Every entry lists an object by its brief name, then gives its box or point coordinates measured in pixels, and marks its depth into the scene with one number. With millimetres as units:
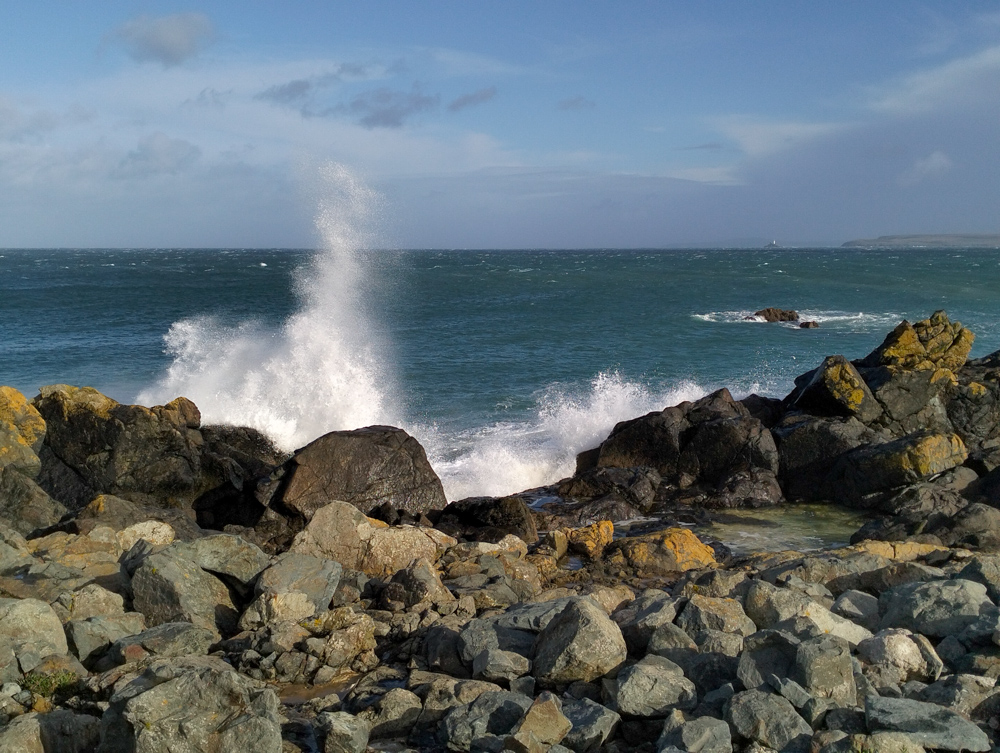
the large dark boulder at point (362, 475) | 13906
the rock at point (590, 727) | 5742
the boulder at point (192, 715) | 5637
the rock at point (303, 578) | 8703
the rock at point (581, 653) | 6676
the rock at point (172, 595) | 8367
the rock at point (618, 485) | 15516
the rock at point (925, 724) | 5176
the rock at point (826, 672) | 5895
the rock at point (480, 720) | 5966
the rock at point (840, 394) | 17625
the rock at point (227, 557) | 9102
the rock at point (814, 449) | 15883
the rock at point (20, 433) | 13430
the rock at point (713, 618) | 7168
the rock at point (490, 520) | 13250
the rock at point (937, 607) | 7012
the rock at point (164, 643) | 7289
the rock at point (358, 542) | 10938
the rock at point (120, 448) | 14555
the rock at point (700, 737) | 5277
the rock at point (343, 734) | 6057
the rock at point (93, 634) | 7469
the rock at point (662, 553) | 11328
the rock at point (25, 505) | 12047
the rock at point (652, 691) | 6043
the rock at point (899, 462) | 14633
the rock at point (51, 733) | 5750
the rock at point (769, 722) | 5410
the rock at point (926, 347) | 19375
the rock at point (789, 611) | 7074
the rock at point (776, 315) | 46250
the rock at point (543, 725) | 5582
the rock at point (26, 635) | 6895
